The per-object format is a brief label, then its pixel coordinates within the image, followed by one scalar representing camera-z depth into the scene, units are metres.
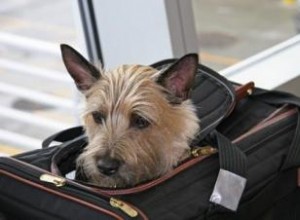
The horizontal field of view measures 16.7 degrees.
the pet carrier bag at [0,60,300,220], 1.17
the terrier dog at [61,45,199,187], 1.23
